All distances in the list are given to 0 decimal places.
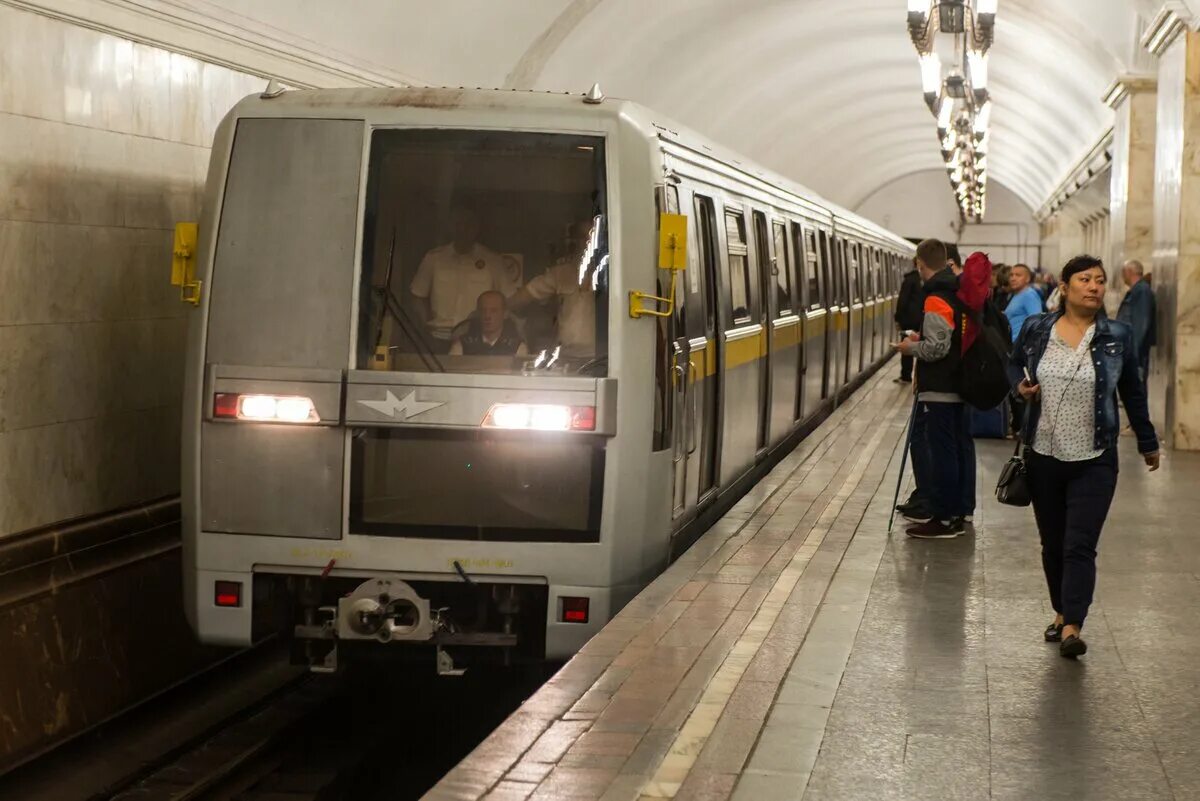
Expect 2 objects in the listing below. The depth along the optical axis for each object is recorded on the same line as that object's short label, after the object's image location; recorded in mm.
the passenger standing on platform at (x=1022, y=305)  16562
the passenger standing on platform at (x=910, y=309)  12617
